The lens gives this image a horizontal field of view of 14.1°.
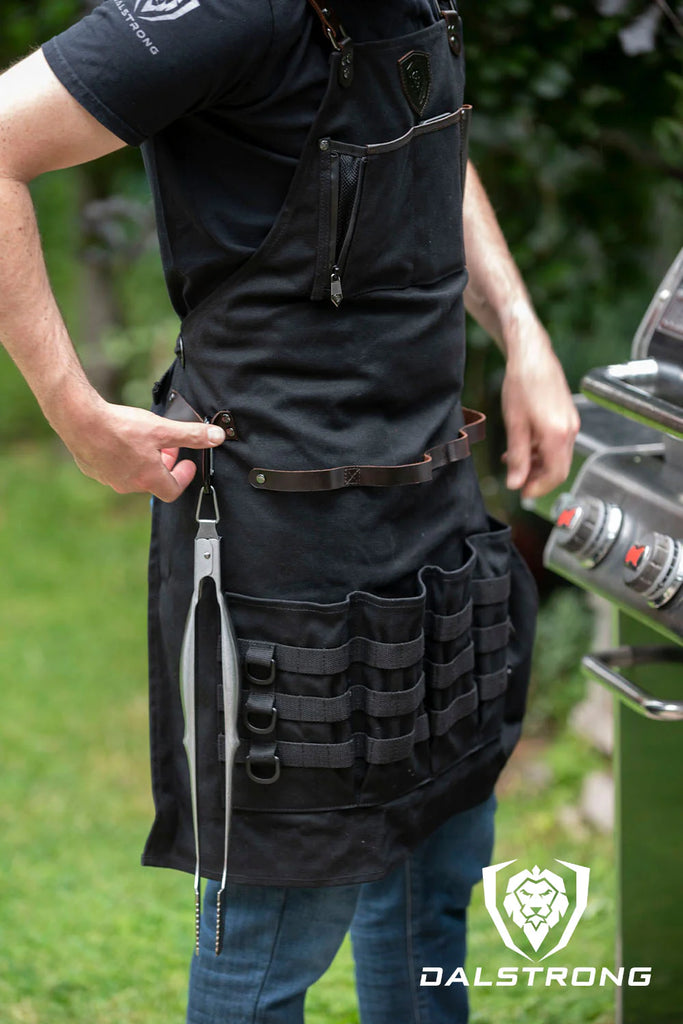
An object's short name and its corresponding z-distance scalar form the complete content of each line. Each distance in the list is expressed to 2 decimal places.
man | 2.45
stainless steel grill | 2.66
